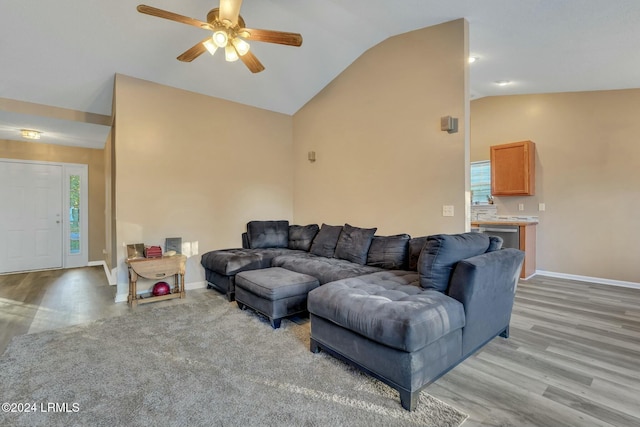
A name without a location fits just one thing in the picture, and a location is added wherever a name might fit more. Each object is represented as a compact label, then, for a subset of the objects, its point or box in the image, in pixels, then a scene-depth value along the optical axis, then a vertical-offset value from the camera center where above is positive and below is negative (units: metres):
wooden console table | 3.53 -0.70
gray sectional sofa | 1.79 -0.65
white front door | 5.39 -0.06
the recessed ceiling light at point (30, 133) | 4.86 +1.31
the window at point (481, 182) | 5.78 +0.61
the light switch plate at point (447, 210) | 3.36 +0.04
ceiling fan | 2.26 +1.51
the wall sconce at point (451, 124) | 3.29 +0.99
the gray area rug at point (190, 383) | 1.67 -1.14
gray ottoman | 2.89 -0.79
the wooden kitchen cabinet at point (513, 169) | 5.04 +0.78
